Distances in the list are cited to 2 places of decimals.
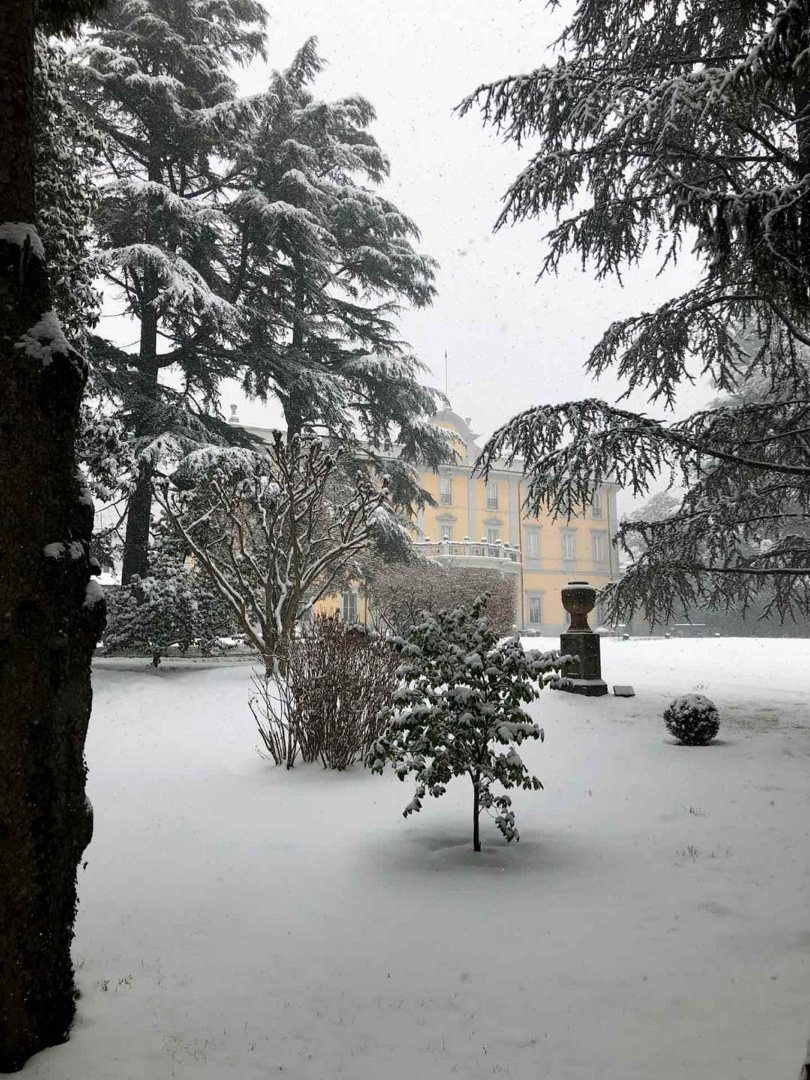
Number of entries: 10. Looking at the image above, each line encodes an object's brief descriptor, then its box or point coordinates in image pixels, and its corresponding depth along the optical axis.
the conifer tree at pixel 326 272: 15.41
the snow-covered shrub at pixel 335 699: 6.88
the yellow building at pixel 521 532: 41.38
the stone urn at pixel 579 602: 10.27
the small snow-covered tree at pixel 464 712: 4.66
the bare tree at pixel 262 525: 10.72
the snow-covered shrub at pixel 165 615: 12.11
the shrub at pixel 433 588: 19.99
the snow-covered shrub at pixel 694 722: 7.39
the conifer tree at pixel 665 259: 7.38
